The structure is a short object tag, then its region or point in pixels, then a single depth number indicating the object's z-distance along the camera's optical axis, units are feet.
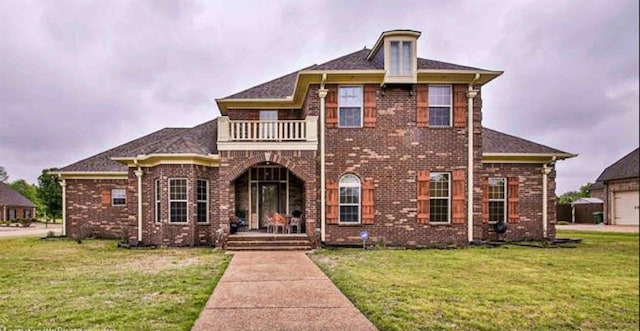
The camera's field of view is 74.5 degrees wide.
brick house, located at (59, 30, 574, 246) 42.60
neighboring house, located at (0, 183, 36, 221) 132.87
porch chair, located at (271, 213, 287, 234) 44.29
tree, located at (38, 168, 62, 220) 89.63
